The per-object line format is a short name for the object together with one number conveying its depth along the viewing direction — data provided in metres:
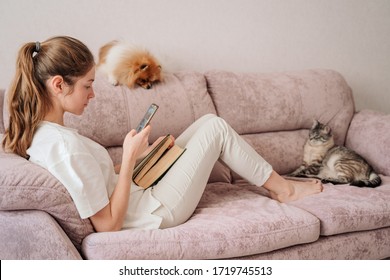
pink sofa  1.32
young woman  1.35
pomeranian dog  2.08
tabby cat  2.27
